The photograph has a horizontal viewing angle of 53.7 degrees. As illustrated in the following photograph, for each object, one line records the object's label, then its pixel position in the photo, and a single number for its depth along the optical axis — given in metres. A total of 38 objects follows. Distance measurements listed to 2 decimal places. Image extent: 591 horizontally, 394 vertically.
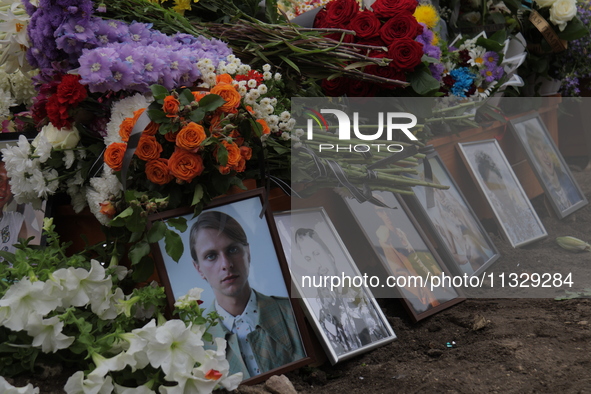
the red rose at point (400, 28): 2.44
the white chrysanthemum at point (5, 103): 2.44
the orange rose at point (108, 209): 1.71
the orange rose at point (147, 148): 1.69
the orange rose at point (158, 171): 1.70
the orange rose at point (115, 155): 1.67
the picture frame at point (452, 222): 2.64
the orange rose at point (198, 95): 1.80
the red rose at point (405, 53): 2.39
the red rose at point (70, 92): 1.84
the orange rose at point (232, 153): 1.73
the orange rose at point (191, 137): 1.66
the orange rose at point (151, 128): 1.73
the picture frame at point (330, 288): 2.01
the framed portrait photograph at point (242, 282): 1.71
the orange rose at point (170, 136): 1.72
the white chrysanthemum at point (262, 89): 1.94
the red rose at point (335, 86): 2.52
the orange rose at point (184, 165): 1.67
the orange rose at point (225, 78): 1.94
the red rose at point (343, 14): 2.56
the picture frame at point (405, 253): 2.34
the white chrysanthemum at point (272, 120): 2.01
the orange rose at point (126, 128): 1.70
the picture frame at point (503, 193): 2.87
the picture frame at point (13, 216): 2.09
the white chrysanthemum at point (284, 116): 2.05
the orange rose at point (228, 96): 1.77
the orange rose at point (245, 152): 1.85
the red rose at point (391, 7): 2.52
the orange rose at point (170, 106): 1.69
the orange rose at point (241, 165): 1.80
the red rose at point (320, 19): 2.70
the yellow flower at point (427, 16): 2.98
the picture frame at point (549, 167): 3.19
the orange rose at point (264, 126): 1.95
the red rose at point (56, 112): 1.86
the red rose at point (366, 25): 2.47
